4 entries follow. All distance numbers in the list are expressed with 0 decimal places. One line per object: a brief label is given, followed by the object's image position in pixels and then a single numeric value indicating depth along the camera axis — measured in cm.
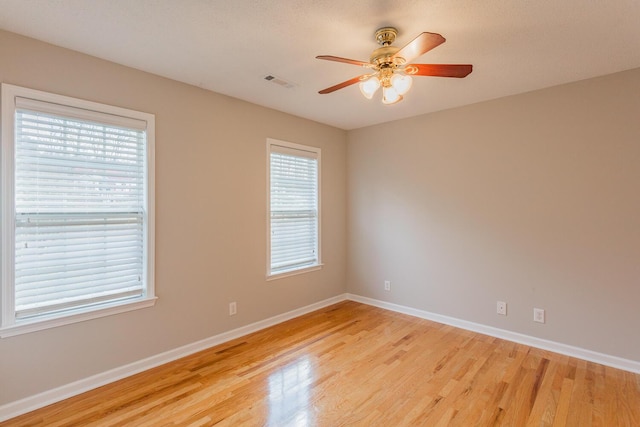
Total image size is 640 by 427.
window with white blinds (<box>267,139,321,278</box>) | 371
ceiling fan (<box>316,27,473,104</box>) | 188
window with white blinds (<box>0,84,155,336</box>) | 207
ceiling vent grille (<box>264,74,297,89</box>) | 278
